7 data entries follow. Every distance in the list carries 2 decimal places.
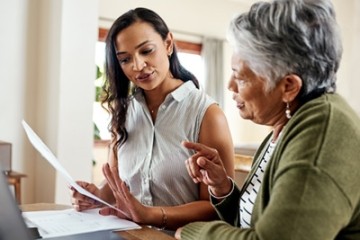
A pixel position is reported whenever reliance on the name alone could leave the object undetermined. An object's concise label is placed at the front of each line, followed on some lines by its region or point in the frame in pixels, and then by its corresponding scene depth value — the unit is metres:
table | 1.05
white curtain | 6.11
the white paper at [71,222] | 1.06
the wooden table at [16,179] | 3.22
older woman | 0.73
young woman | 1.39
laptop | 0.66
